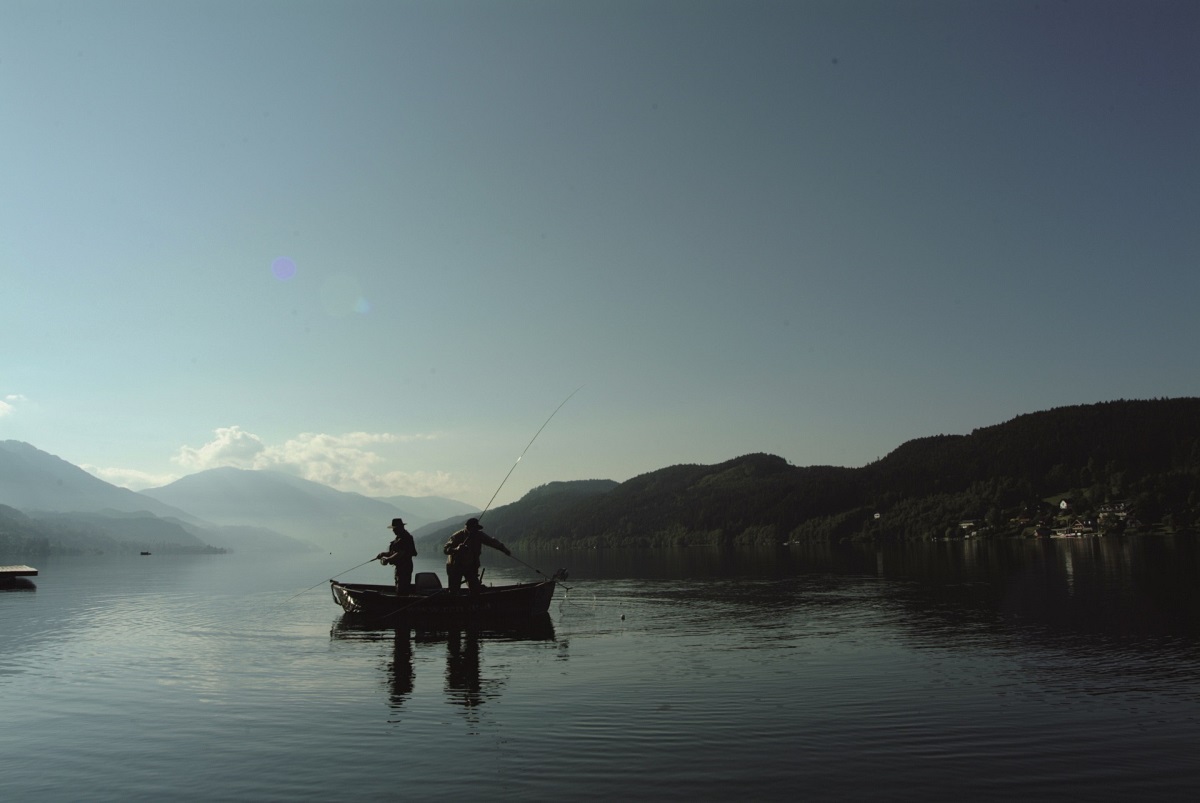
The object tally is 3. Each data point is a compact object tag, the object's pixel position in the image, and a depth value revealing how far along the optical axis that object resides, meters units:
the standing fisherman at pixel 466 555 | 40.03
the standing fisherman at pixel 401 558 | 42.62
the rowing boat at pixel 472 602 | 40.56
